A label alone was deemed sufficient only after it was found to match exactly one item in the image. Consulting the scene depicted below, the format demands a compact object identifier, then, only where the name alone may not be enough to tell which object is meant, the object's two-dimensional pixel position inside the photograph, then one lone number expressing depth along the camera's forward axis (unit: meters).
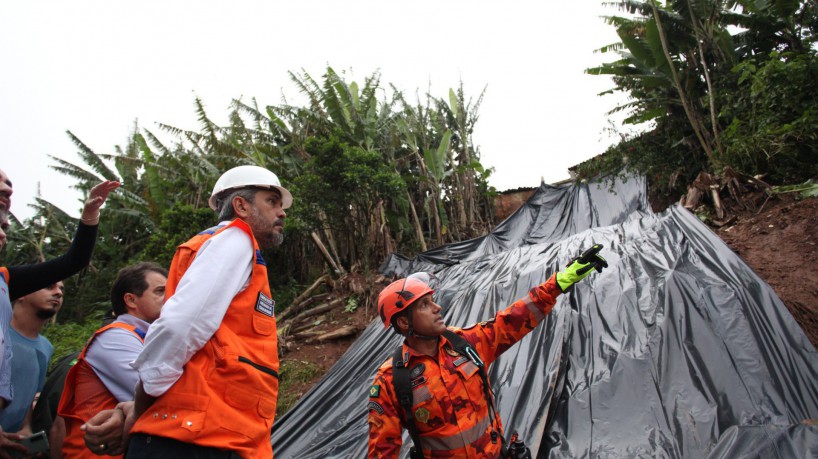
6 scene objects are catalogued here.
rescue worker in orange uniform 1.78
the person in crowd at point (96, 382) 1.62
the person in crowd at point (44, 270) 1.75
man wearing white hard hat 1.17
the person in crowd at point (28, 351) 1.97
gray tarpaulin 2.49
